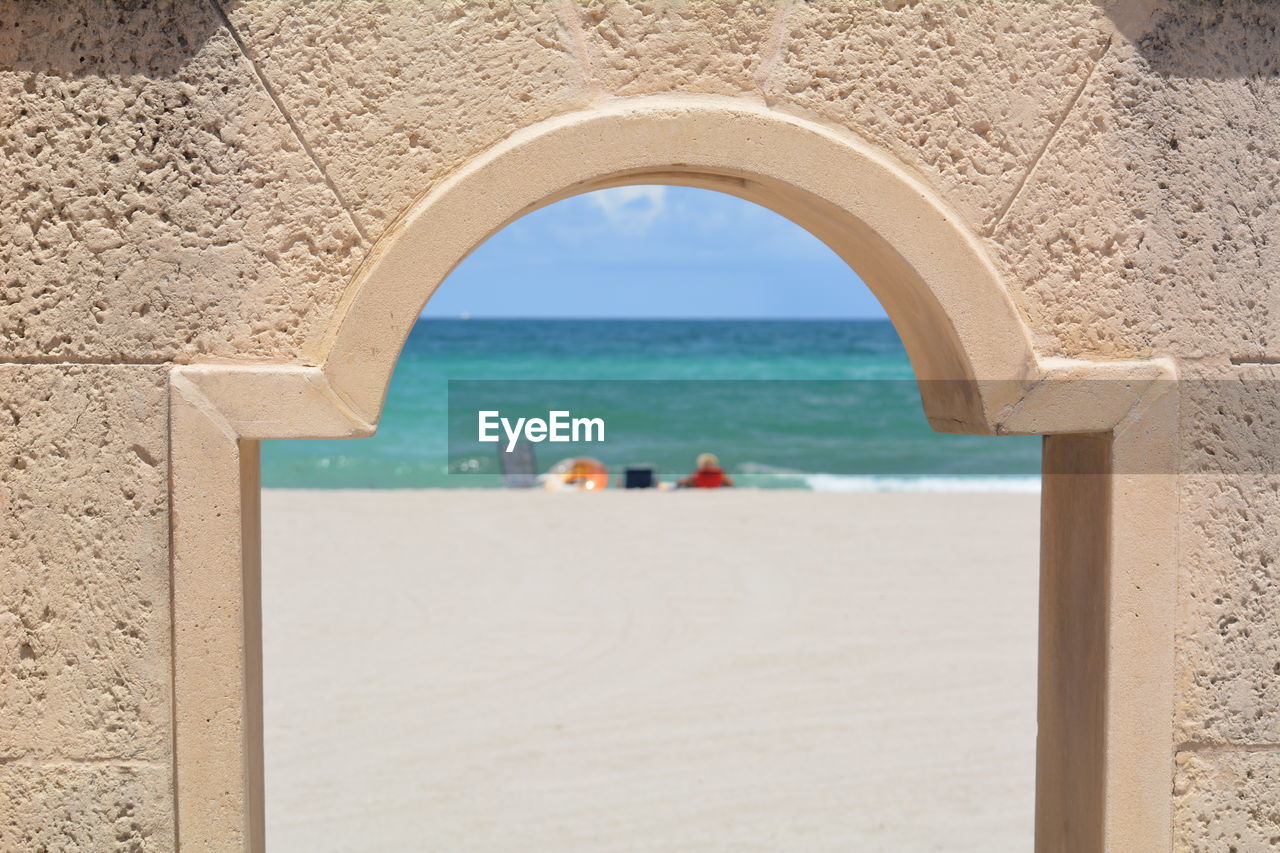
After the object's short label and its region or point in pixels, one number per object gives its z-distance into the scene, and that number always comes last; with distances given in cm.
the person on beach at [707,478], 1759
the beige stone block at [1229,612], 278
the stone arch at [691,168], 260
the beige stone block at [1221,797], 278
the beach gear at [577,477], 1797
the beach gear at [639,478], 1828
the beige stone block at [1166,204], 271
